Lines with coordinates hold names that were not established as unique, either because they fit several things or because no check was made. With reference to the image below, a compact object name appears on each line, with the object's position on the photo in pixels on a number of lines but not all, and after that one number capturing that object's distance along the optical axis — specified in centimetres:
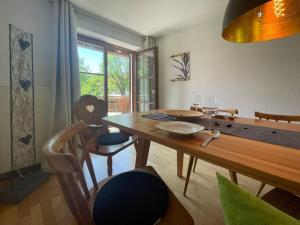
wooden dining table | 49
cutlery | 77
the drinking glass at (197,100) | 138
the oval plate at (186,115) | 130
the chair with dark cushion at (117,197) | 50
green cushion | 25
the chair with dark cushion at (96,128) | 152
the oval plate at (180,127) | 86
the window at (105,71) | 320
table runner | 79
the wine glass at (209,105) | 102
